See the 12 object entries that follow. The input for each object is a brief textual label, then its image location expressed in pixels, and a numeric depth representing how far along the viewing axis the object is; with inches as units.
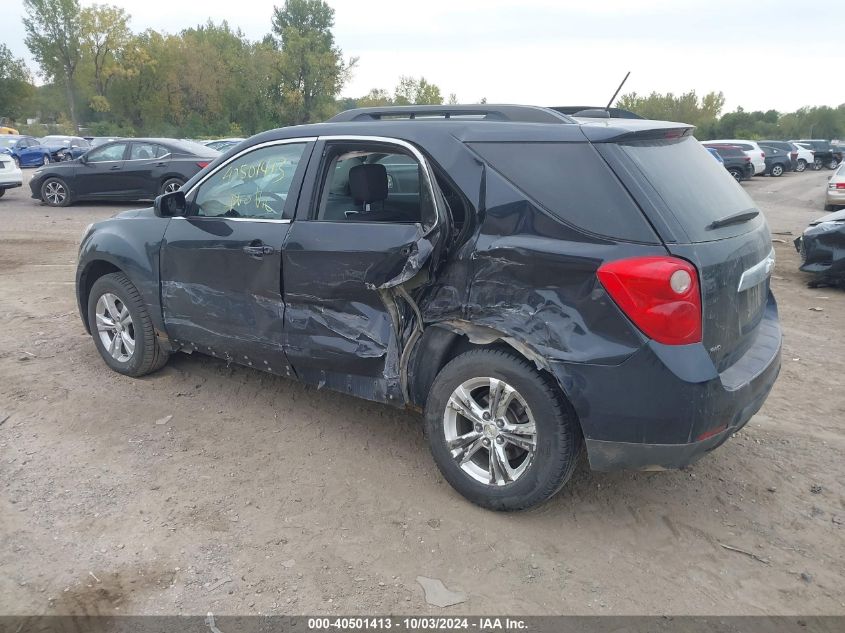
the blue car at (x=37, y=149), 1269.7
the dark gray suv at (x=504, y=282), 114.9
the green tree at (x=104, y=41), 2219.5
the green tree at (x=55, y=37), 2220.7
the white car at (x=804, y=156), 1443.3
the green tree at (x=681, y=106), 2815.0
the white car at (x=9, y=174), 644.7
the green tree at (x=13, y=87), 2353.6
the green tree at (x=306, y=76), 2669.8
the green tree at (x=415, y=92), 2701.8
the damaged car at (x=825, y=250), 321.4
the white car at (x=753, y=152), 1147.5
